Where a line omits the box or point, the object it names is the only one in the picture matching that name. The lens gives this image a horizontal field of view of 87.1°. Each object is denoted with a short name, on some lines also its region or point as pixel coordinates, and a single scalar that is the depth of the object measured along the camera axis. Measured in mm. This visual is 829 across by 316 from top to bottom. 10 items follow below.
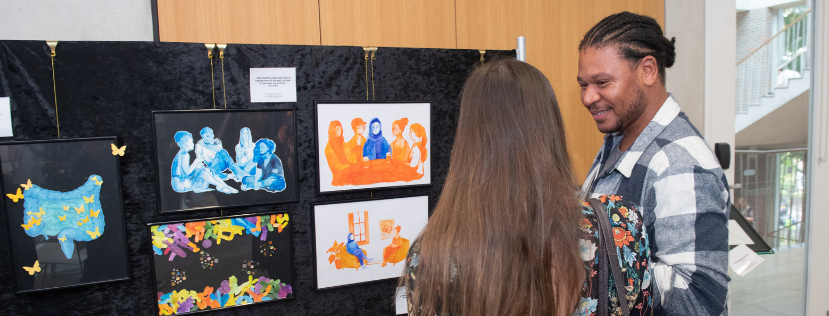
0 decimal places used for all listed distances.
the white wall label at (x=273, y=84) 1578
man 961
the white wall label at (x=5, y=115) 1332
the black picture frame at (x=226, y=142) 1478
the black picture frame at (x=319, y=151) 1644
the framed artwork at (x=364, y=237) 1693
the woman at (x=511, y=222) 762
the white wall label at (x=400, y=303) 1776
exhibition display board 1373
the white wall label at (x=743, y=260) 1610
